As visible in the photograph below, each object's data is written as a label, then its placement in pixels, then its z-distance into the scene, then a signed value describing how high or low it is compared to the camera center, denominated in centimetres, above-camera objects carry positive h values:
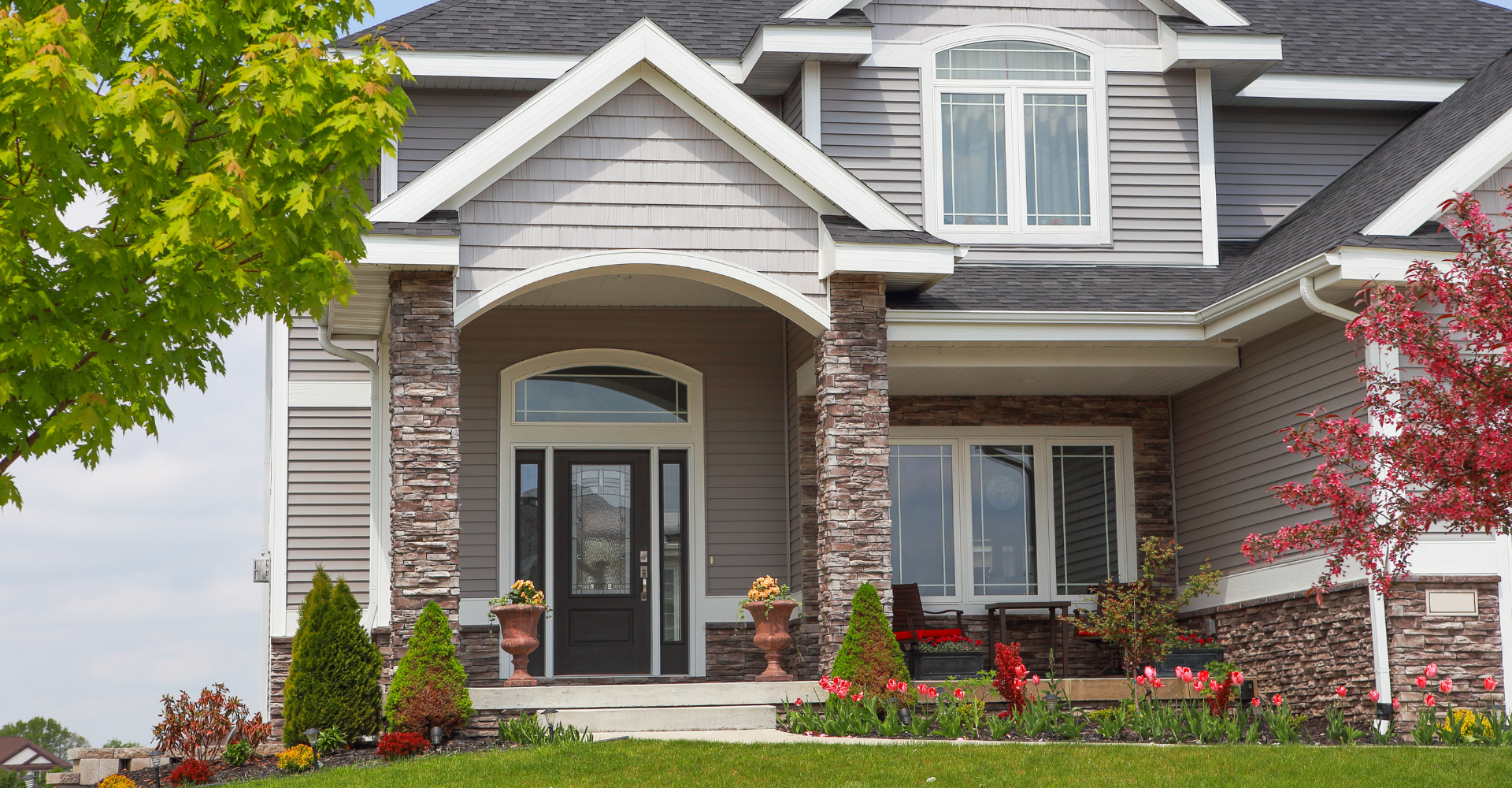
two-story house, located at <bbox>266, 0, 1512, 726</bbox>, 1157 +177
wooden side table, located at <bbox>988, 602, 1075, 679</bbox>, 1159 -52
